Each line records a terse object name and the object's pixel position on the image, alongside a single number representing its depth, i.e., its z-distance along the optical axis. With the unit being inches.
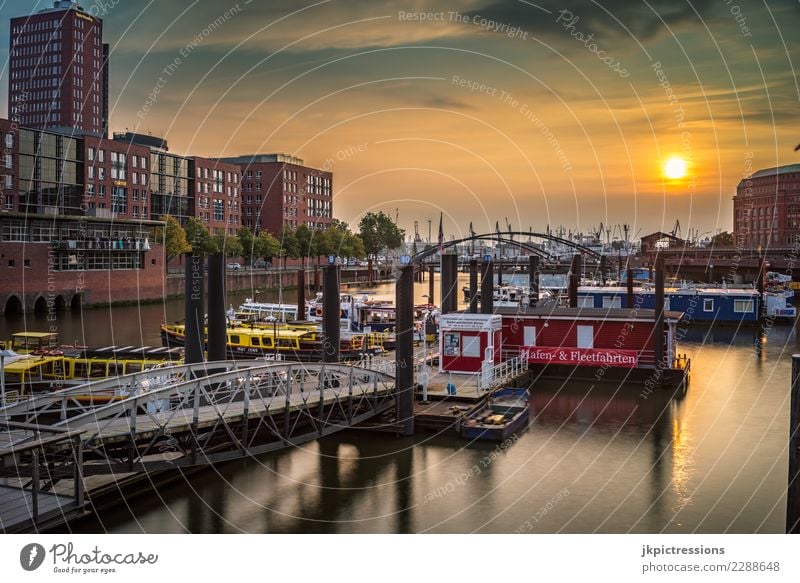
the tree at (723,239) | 5132.9
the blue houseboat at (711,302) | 2017.7
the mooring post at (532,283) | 1814.8
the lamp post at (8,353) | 962.7
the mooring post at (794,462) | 387.9
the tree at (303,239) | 3503.7
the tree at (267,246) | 3260.3
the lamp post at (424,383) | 874.1
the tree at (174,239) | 2683.6
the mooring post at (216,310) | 681.6
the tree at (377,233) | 4788.4
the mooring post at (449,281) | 1133.1
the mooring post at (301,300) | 1612.9
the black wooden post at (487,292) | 1162.3
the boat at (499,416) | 777.6
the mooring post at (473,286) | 1261.1
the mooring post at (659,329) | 1088.2
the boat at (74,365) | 948.6
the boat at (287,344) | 1274.6
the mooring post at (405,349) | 763.4
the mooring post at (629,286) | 1884.1
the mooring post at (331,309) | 836.6
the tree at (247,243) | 3223.4
